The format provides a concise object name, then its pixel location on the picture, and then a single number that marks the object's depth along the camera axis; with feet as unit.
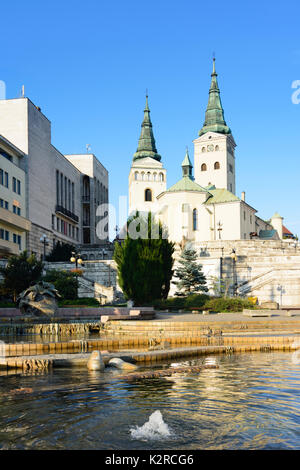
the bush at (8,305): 95.76
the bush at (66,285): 112.06
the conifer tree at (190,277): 121.60
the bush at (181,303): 101.55
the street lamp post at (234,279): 134.47
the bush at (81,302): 102.82
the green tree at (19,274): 98.37
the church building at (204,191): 221.05
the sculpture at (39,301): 80.89
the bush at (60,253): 183.21
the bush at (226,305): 95.14
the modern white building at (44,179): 173.37
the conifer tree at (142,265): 101.86
